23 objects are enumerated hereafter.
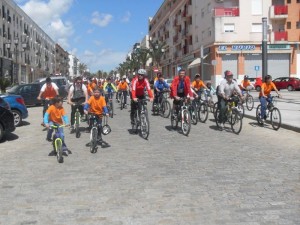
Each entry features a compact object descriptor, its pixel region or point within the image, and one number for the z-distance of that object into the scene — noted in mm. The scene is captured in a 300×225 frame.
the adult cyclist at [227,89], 8630
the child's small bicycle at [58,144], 5675
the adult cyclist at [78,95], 8444
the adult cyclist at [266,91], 9083
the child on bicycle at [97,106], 6728
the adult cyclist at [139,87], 8119
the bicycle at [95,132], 6338
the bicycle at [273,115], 8844
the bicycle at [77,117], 8265
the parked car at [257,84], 27090
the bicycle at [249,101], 13559
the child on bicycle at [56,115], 6068
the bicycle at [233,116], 8254
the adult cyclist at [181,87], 8563
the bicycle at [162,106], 12006
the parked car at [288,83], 28601
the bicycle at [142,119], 7746
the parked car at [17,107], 10214
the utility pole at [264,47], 14225
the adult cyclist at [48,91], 9207
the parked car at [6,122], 7740
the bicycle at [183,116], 8095
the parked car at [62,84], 20688
